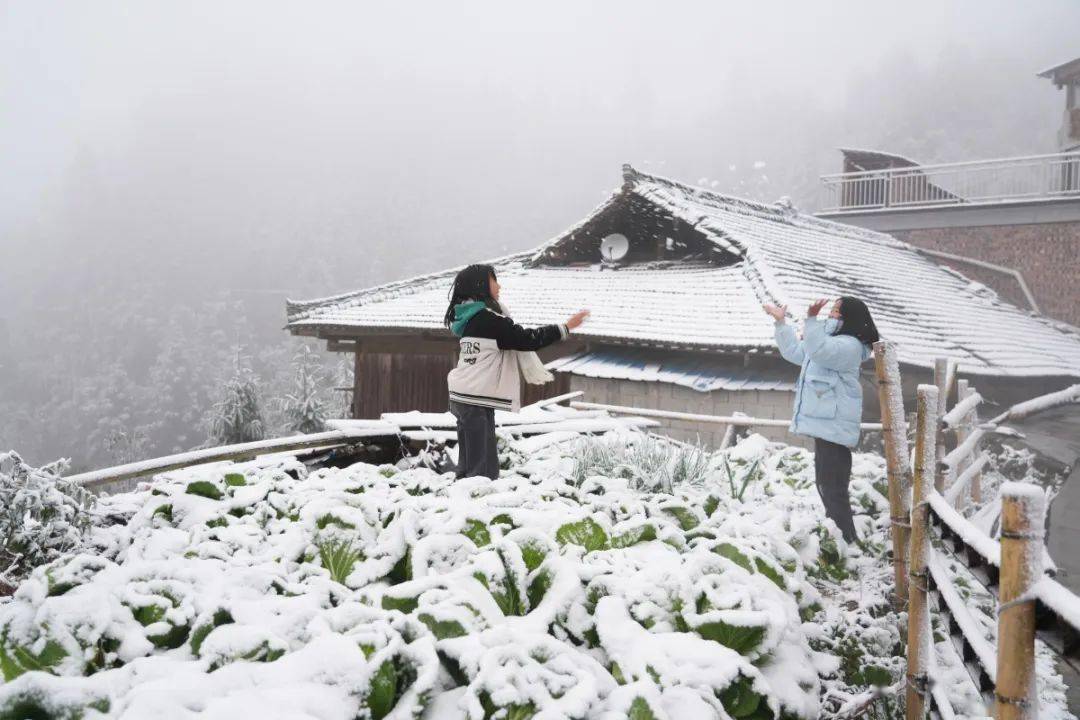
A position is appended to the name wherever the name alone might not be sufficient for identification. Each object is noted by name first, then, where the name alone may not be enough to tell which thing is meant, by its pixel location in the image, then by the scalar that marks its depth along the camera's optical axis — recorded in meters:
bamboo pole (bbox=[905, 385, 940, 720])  2.36
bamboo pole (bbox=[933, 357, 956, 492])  3.90
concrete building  15.09
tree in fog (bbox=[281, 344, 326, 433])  21.50
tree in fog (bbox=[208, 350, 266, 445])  22.42
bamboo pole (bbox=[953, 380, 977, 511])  4.80
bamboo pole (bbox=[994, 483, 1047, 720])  1.30
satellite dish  12.49
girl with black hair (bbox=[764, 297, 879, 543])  3.89
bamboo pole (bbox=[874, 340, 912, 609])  2.99
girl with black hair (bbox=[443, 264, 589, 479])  3.53
